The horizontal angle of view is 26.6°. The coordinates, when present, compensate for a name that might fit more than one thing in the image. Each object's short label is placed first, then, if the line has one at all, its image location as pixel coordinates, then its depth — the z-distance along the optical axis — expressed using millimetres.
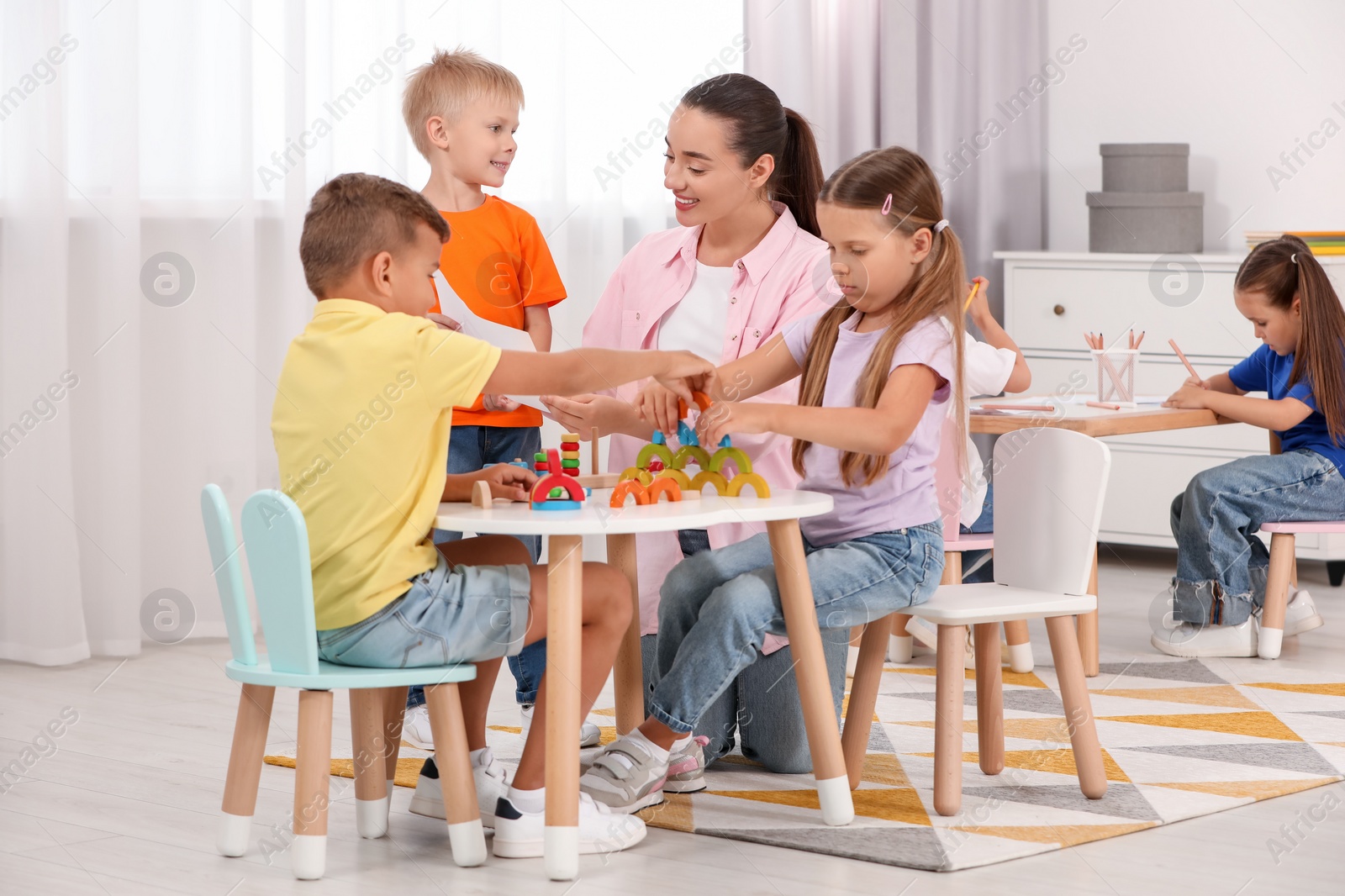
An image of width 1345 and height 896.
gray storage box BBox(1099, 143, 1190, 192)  9144
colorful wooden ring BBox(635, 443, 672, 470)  4336
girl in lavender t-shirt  4129
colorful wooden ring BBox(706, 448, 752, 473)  4198
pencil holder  6553
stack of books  8100
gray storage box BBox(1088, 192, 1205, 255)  9057
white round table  3665
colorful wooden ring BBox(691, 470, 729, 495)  4198
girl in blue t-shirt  6593
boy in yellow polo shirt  3723
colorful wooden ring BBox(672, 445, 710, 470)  4271
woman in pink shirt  4790
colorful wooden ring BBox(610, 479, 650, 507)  3908
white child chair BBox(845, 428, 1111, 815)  4296
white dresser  8585
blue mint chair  3645
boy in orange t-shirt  5109
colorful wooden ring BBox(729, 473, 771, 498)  4082
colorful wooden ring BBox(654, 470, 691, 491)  4213
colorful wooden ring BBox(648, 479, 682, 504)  3959
